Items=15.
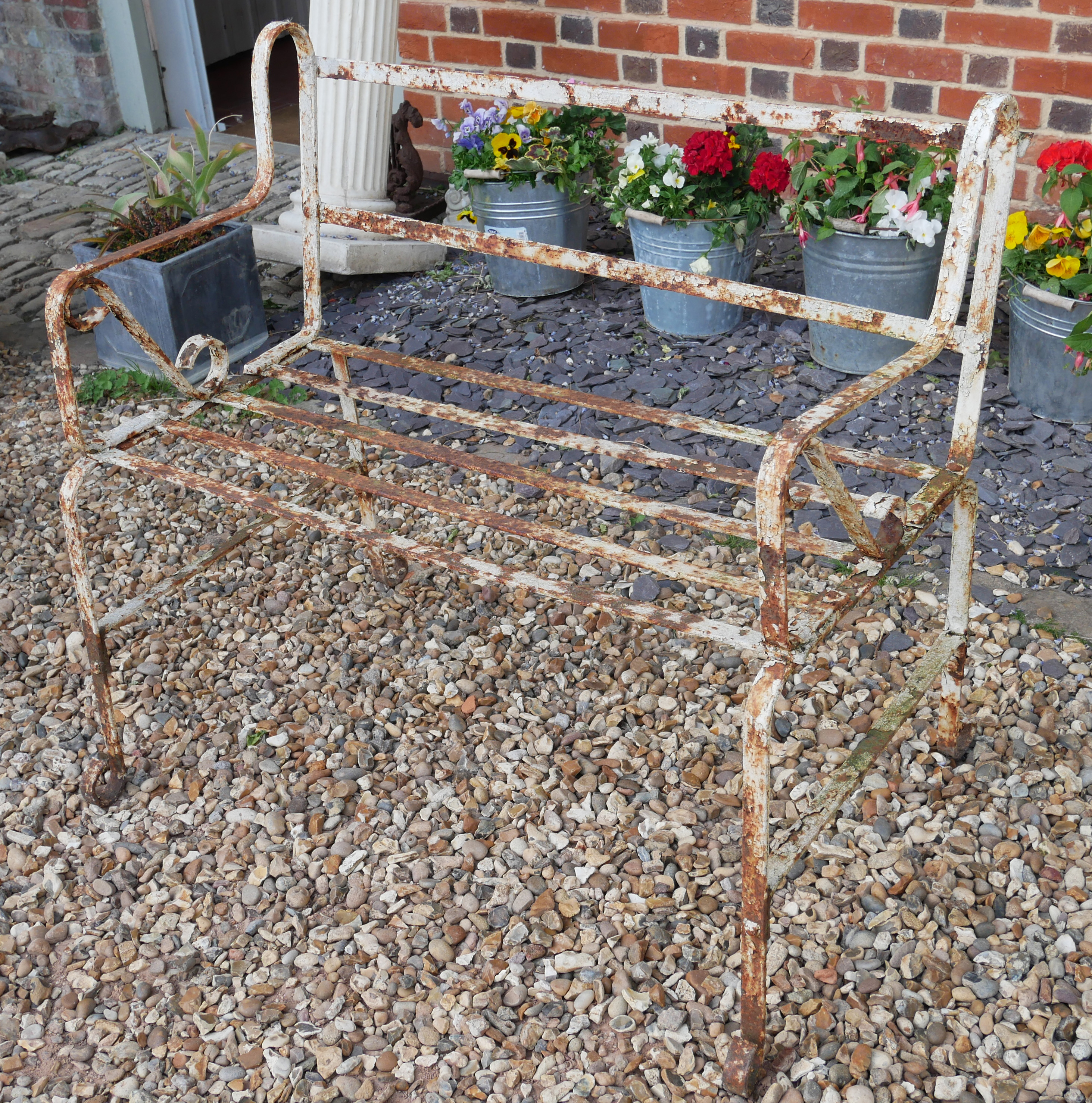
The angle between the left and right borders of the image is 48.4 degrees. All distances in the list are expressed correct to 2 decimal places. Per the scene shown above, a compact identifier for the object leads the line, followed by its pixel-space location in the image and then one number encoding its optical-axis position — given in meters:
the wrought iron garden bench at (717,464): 1.61
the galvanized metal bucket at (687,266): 3.60
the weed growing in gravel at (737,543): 2.88
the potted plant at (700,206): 3.50
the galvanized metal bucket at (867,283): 3.31
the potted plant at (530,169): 3.85
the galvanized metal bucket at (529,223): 3.90
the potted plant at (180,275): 3.68
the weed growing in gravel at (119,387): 3.75
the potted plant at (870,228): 3.21
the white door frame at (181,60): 5.90
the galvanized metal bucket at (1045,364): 3.04
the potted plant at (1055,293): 2.96
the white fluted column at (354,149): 4.05
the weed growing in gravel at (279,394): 3.66
